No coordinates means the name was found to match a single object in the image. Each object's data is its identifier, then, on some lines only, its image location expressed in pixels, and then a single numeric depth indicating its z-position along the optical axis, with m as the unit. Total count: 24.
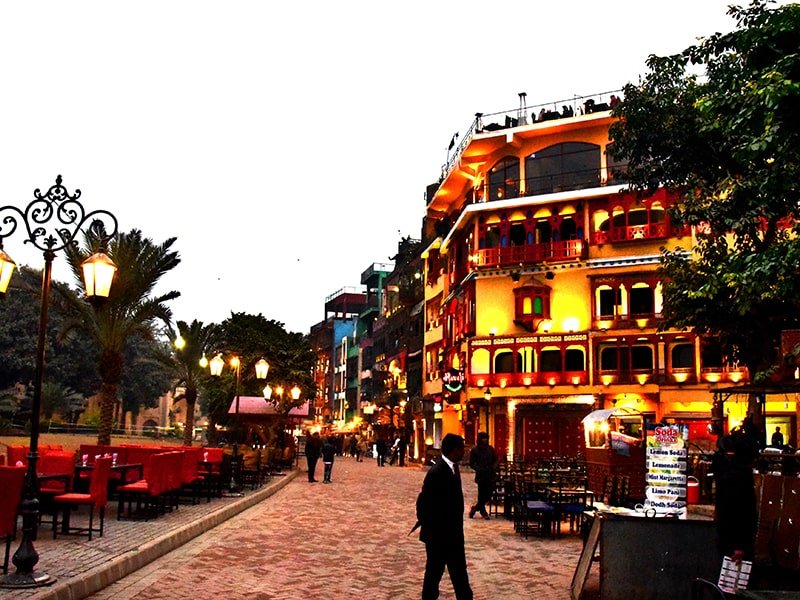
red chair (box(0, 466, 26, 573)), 8.67
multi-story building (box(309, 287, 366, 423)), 99.94
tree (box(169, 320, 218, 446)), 42.66
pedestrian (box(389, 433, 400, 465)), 51.88
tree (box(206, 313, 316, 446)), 40.09
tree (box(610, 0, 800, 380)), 9.99
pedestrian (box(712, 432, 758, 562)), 6.53
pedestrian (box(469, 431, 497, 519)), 17.00
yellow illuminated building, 38.50
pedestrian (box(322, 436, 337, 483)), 31.34
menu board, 8.49
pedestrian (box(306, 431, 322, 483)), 31.19
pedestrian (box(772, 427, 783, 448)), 23.12
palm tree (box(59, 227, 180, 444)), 23.25
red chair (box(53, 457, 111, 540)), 11.89
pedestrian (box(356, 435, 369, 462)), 65.69
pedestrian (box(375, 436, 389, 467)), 48.34
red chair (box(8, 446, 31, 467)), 15.46
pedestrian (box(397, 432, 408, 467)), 50.88
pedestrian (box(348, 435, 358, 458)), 62.05
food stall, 15.48
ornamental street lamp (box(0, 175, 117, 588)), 8.36
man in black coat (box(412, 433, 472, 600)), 7.18
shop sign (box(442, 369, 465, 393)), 41.97
